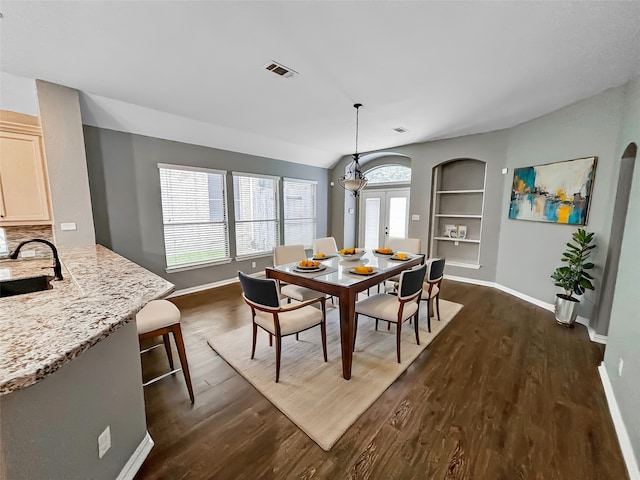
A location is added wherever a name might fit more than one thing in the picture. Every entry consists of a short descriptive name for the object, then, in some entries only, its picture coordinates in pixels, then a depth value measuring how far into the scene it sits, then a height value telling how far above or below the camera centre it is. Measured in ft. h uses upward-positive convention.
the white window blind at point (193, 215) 13.43 -0.46
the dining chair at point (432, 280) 9.41 -2.69
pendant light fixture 10.97 +1.15
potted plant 9.77 -2.65
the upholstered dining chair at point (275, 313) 6.66 -3.14
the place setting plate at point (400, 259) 10.09 -2.01
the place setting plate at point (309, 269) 8.61 -2.07
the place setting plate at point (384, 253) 11.38 -1.99
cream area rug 5.93 -4.78
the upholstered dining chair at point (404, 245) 12.51 -1.82
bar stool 5.78 -2.67
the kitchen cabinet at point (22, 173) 8.18 +1.10
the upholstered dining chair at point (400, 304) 7.70 -3.15
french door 20.13 -0.59
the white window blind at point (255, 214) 16.37 -0.41
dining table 7.07 -2.14
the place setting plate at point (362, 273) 8.05 -2.04
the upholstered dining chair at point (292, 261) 9.98 -2.28
